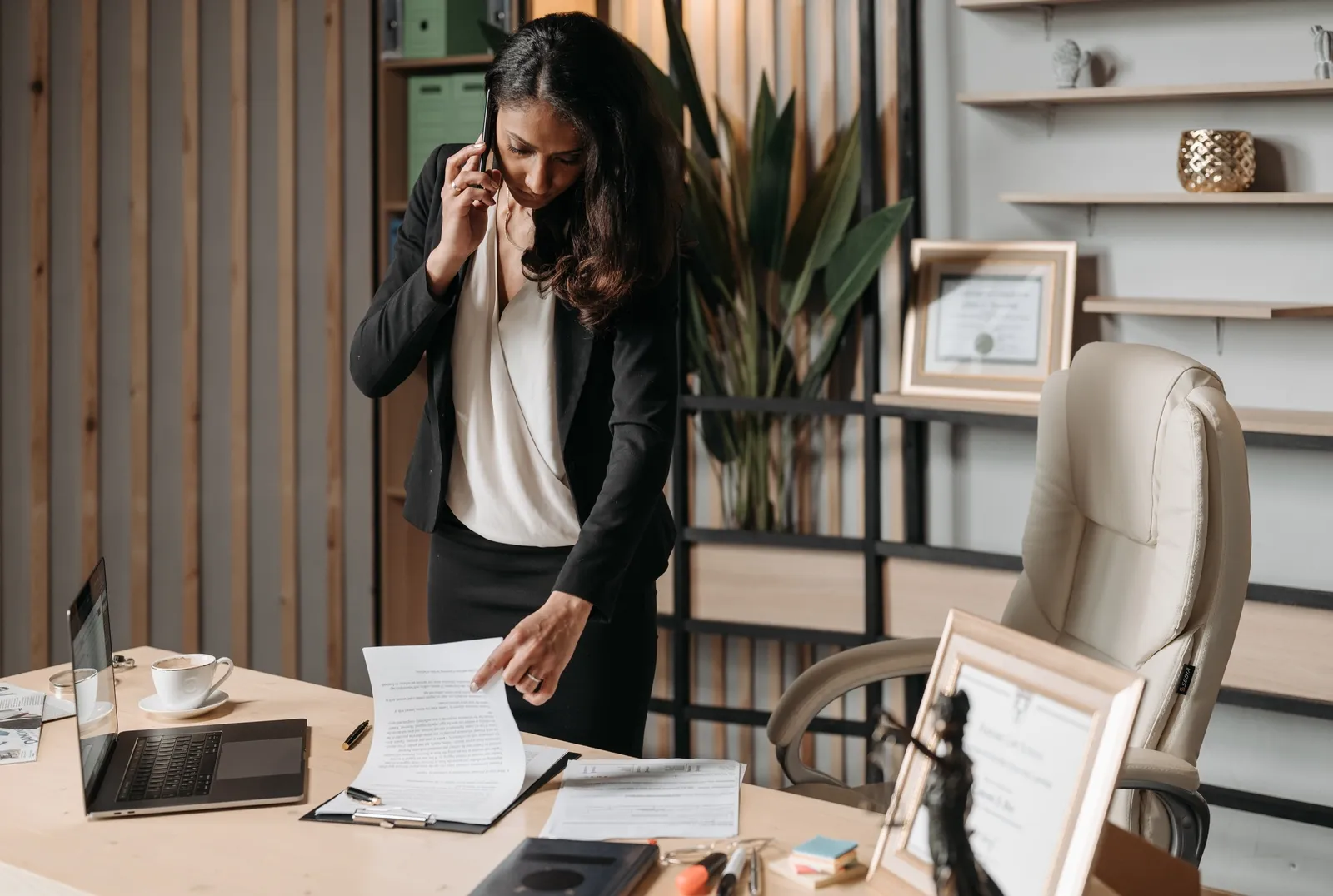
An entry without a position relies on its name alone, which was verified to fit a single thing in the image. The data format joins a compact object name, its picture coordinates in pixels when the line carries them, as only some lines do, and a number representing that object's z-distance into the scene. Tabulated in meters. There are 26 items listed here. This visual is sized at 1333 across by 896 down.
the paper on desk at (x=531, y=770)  1.40
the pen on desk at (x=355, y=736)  1.61
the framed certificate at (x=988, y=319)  2.86
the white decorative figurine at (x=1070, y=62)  2.81
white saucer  1.72
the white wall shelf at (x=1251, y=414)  2.50
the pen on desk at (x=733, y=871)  1.20
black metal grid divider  2.92
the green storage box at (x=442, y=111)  3.31
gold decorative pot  2.62
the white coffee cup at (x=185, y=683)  1.71
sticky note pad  1.25
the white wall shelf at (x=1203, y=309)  2.54
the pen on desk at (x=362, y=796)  1.41
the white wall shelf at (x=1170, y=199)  2.52
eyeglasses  1.28
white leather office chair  1.58
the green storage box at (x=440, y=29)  3.31
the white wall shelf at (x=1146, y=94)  2.53
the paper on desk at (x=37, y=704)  1.74
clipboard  1.35
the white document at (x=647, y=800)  1.35
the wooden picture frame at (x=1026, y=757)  1.01
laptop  1.42
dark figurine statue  1.00
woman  1.64
